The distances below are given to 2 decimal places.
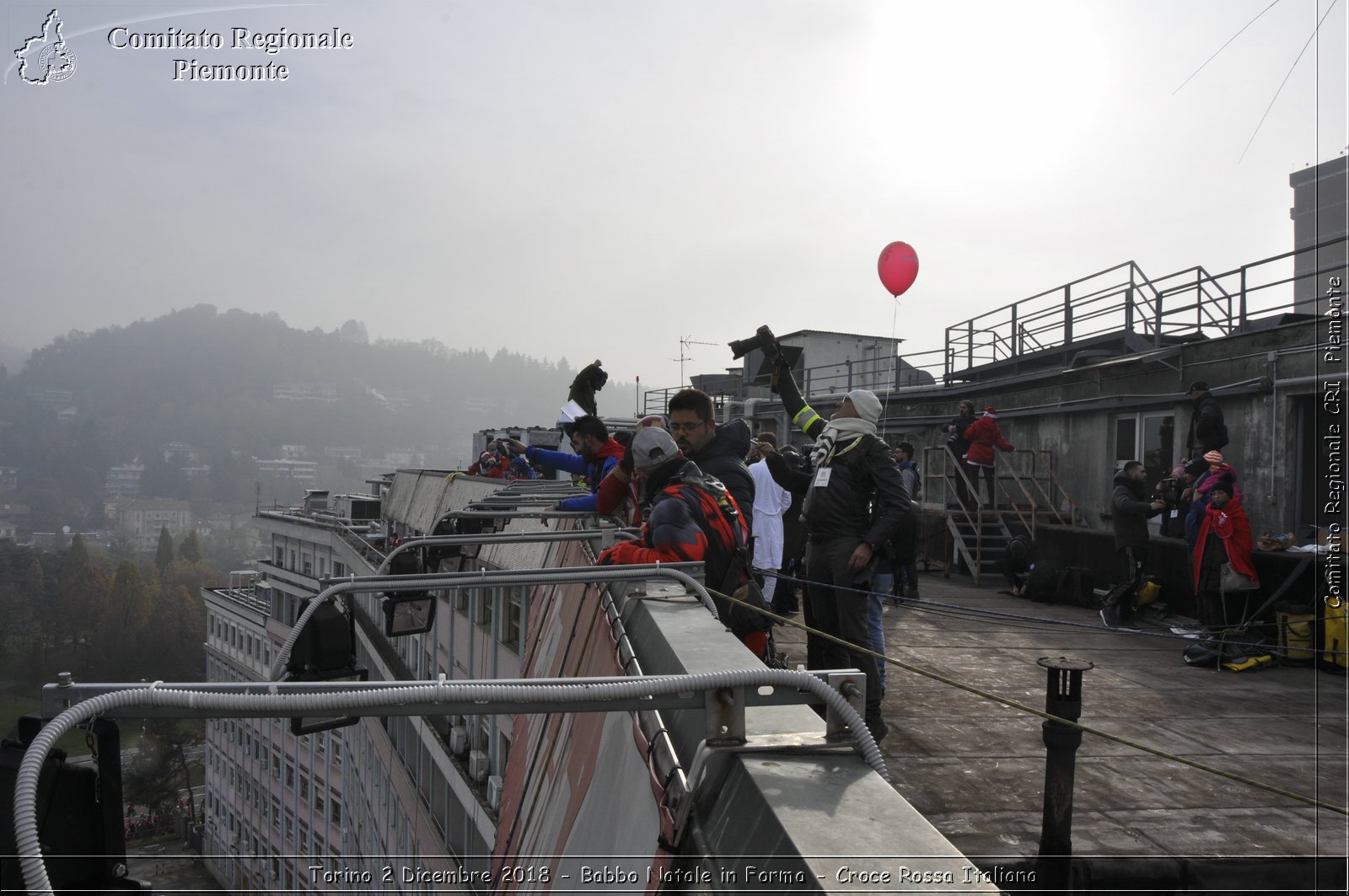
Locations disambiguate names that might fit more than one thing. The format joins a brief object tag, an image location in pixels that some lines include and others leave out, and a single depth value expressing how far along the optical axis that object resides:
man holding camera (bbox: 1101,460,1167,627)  9.99
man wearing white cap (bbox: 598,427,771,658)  3.77
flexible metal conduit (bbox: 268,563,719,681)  2.95
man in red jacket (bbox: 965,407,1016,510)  14.91
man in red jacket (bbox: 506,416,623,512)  6.61
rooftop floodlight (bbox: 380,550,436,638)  4.34
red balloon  14.05
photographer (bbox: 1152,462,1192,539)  10.73
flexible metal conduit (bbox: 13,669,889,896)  1.52
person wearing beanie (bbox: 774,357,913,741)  5.26
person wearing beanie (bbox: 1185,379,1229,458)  10.28
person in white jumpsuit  8.66
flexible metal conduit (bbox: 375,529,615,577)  5.10
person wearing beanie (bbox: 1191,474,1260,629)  8.27
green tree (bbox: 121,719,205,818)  37.50
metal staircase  14.62
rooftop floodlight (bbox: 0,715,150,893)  1.34
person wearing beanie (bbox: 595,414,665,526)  6.06
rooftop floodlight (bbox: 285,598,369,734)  2.94
